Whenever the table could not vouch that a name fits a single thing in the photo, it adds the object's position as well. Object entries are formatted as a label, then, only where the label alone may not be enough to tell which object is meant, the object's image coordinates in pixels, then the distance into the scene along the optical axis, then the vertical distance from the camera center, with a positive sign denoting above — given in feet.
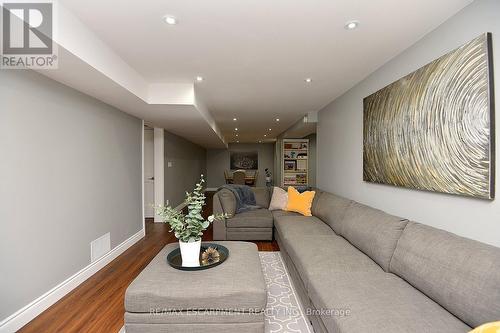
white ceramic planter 6.07 -2.22
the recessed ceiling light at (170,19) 5.50 +3.48
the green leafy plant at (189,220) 6.11 -1.38
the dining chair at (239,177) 30.40 -1.27
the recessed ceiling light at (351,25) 5.75 +3.50
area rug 5.96 -3.99
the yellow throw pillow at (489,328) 2.83 -1.97
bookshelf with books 23.61 +0.30
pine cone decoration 6.37 -2.46
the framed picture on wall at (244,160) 38.09 +1.15
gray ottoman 4.99 -2.96
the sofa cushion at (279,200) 13.56 -1.89
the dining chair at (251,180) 33.06 -1.80
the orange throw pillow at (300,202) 12.42 -1.86
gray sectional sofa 3.90 -2.53
